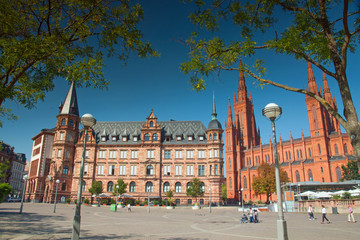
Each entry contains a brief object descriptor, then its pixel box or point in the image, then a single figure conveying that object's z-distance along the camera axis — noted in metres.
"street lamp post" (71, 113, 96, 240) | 8.95
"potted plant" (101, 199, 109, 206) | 52.64
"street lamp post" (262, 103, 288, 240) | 8.27
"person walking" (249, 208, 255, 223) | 21.78
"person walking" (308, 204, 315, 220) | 24.30
